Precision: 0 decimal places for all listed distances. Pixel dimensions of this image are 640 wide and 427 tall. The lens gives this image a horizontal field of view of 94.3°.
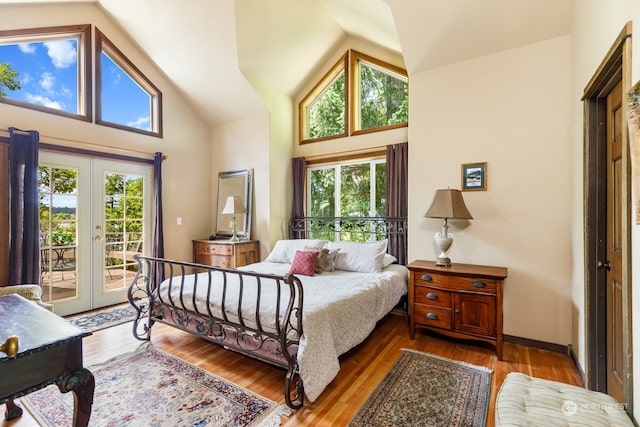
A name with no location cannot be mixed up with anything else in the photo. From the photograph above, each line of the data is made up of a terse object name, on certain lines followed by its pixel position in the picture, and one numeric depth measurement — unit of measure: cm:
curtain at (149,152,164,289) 435
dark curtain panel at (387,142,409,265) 380
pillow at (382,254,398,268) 346
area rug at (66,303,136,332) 335
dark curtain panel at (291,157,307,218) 478
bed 197
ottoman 115
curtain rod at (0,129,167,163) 345
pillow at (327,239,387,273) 336
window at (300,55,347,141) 455
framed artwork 298
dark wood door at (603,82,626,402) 173
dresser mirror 475
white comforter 195
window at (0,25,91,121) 334
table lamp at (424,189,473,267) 282
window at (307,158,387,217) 416
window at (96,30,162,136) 396
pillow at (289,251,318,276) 326
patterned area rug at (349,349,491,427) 181
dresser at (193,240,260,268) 439
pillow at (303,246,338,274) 341
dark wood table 110
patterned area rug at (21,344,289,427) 183
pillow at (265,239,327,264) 387
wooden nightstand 259
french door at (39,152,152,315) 356
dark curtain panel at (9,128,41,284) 314
